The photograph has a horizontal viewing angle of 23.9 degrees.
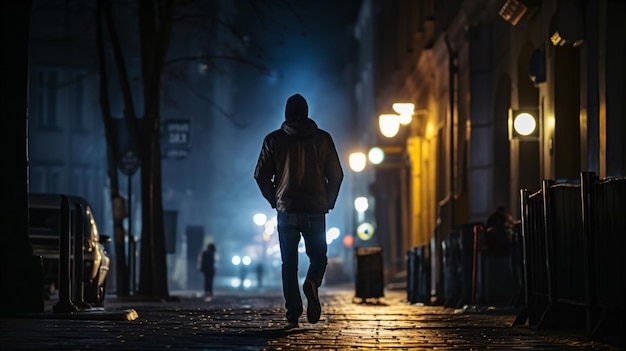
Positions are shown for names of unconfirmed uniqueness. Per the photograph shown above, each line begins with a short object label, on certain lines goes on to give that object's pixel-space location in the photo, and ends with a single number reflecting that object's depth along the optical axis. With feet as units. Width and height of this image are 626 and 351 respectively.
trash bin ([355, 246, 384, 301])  89.10
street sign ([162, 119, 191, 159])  139.44
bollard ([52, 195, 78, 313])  47.62
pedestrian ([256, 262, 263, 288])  239.50
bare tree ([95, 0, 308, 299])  98.73
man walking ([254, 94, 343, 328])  40.57
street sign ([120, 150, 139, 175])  104.53
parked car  72.28
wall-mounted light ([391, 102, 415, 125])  107.65
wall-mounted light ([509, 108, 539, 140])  79.15
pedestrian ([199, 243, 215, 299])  154.51
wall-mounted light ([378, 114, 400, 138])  109.91
